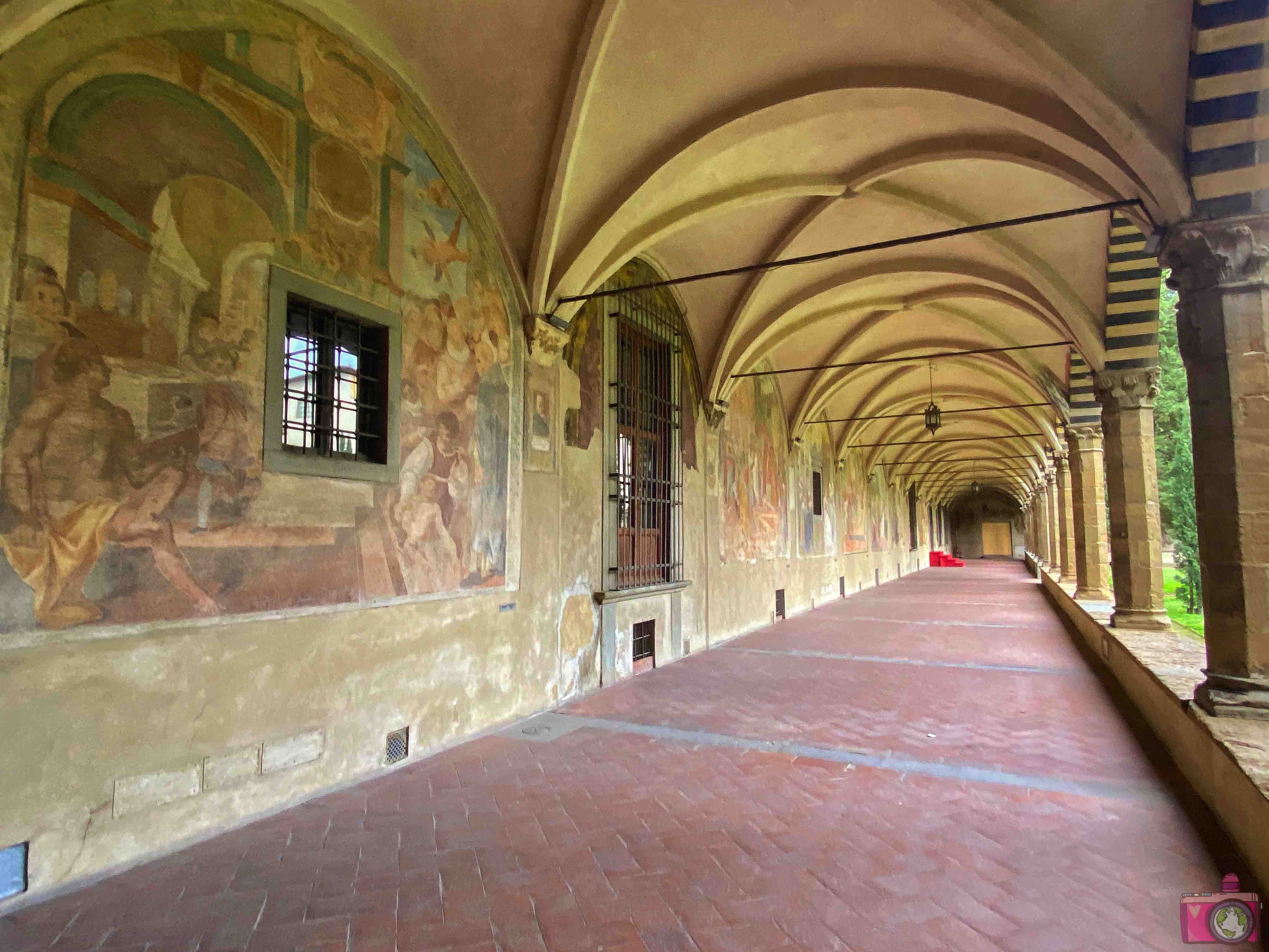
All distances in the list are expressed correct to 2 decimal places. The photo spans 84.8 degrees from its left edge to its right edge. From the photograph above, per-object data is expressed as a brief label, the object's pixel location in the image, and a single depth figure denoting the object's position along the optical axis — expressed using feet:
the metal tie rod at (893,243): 16.93
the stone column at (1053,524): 71.72
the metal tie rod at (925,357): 28.24
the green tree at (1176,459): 44.19
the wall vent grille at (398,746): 15.99
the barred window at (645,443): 27.04
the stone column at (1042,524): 88.02
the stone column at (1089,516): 37.86
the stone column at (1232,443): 13.69
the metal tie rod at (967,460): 97.85
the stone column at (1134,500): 26.00
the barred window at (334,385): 14.82
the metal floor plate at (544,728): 18.62
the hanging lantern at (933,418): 42.11
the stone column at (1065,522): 58.90
